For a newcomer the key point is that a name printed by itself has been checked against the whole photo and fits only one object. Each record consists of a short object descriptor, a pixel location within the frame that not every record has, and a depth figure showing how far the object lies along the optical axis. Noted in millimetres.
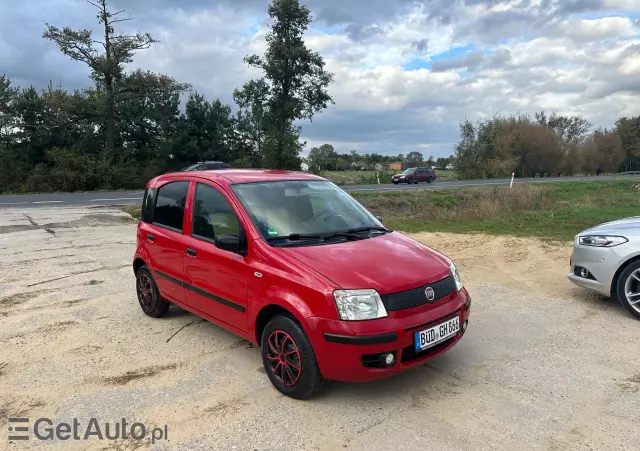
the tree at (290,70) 41188
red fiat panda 3271
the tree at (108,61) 34219
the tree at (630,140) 86188
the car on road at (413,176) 41531
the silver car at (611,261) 5215
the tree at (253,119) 42750
